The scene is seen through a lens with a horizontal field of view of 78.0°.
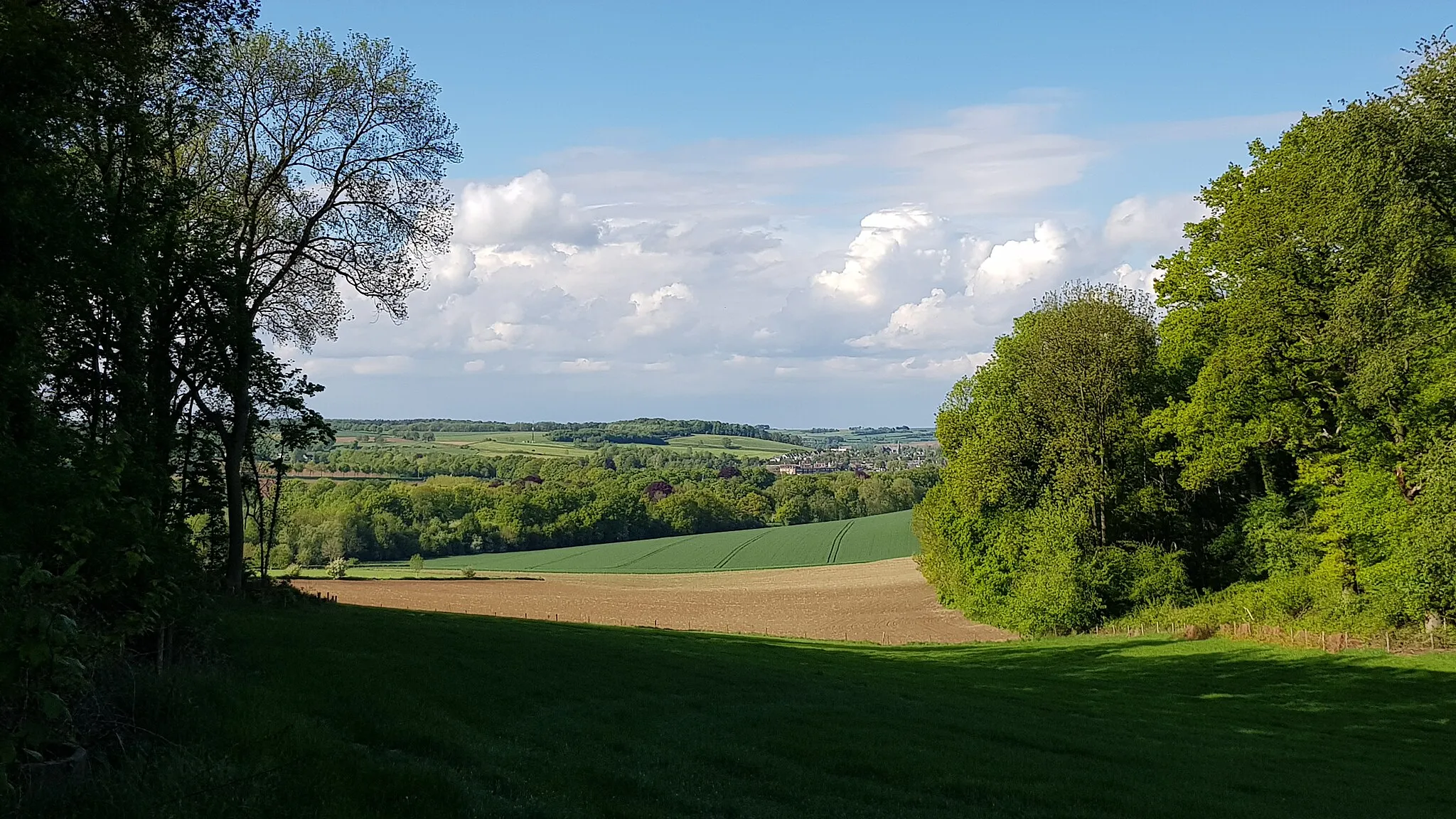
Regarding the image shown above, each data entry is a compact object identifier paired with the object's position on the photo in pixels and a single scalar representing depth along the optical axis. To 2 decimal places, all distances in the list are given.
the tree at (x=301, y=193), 27.16
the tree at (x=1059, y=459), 52.00
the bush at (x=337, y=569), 84.31
